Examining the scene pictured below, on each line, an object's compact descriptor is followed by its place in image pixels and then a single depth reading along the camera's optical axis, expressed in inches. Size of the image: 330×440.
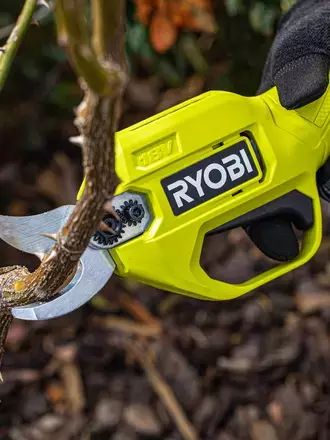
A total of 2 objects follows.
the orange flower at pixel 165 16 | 52.6
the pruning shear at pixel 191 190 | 29.8
